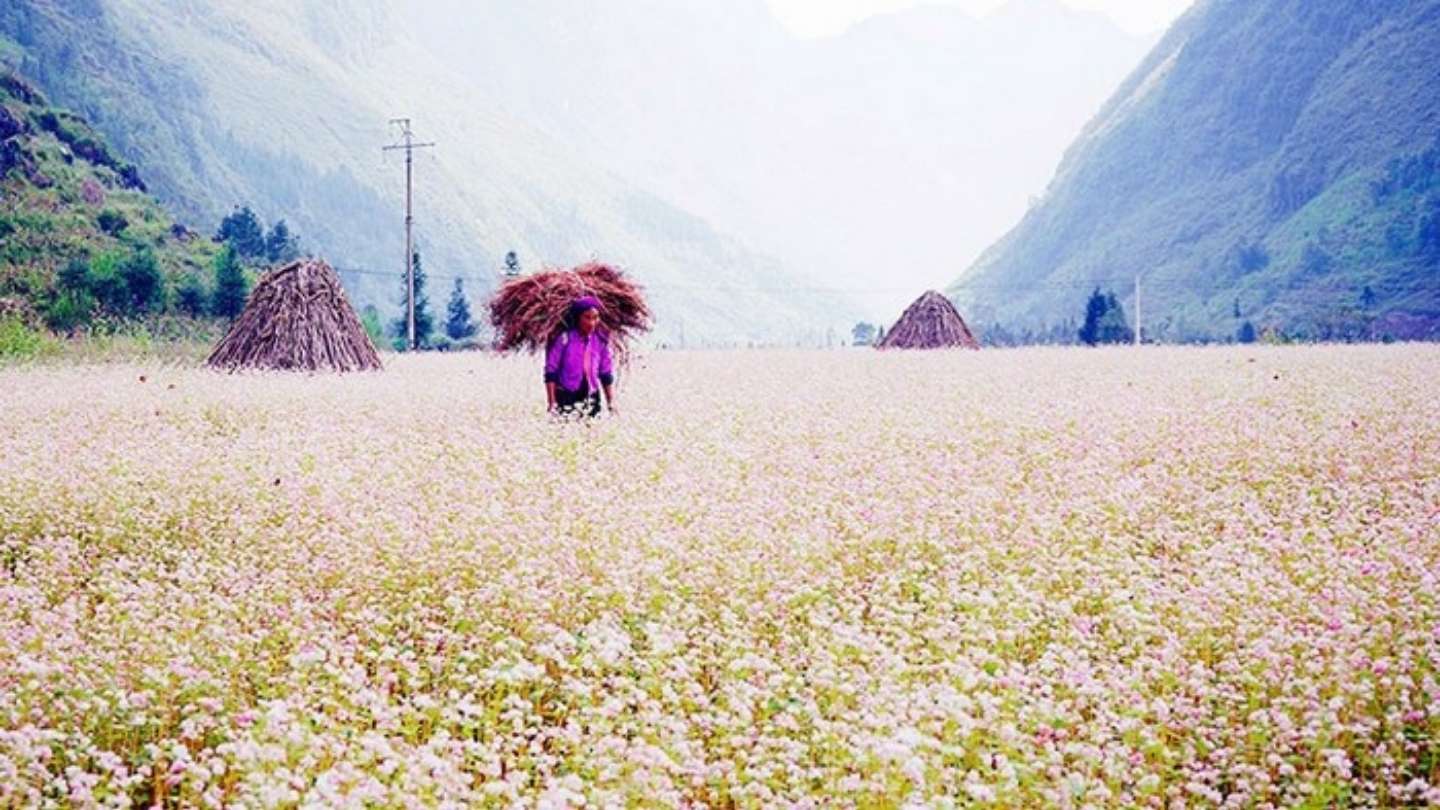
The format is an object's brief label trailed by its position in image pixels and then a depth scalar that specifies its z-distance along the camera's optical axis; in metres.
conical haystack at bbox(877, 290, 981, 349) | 43.66
